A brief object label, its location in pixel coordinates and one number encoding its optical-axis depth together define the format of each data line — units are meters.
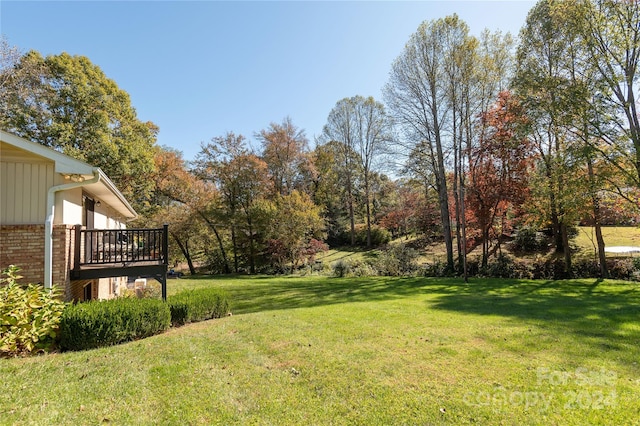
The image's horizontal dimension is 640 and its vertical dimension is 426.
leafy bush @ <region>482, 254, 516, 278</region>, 15.50
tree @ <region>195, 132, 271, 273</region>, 22.41
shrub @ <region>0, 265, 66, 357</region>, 4.28
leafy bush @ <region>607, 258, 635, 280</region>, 13.23
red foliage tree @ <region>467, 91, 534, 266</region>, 15.72
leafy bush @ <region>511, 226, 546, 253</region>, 18.98
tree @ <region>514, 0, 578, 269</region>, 12.66
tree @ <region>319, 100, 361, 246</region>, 30.33
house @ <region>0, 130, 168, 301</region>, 5.59
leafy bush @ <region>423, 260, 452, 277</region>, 16.88
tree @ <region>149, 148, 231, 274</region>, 21.33
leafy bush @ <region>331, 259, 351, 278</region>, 18.38
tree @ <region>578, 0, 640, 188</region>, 11.53
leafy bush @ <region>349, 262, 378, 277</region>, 17.98
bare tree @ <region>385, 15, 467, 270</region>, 17.00
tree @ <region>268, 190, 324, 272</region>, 20.62
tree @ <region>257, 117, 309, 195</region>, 24.97
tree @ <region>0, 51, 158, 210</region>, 13.77
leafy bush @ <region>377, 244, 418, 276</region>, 17.78
